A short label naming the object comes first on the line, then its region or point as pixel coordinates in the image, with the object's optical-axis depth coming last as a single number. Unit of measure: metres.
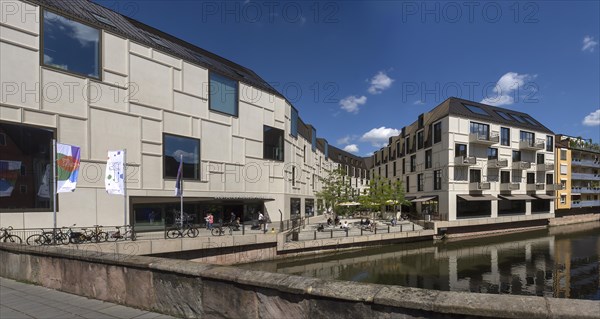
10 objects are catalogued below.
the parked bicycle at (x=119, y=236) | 16.78
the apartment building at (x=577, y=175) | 51.50
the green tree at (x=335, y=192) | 44.72
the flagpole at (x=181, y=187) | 21.31
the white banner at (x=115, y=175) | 14.71
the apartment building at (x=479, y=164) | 38.09
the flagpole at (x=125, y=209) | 18.51
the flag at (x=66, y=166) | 12.74
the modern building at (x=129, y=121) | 17.09
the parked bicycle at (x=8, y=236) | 14.60
